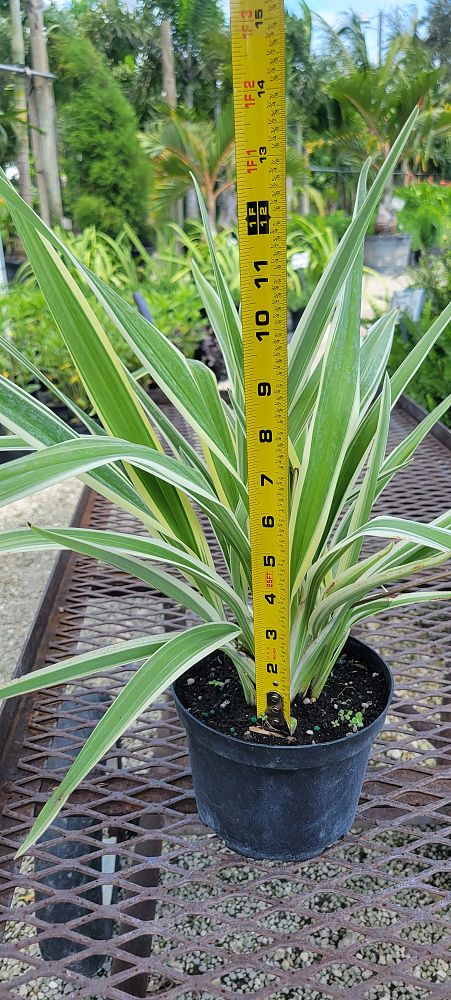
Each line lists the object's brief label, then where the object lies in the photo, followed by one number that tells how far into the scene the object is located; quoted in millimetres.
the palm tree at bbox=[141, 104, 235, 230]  5285
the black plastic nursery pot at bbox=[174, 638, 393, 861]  608
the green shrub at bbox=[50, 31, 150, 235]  4121
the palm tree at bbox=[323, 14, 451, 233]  7980
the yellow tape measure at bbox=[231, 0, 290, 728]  459
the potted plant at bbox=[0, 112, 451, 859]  610
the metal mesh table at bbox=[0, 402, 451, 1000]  570
